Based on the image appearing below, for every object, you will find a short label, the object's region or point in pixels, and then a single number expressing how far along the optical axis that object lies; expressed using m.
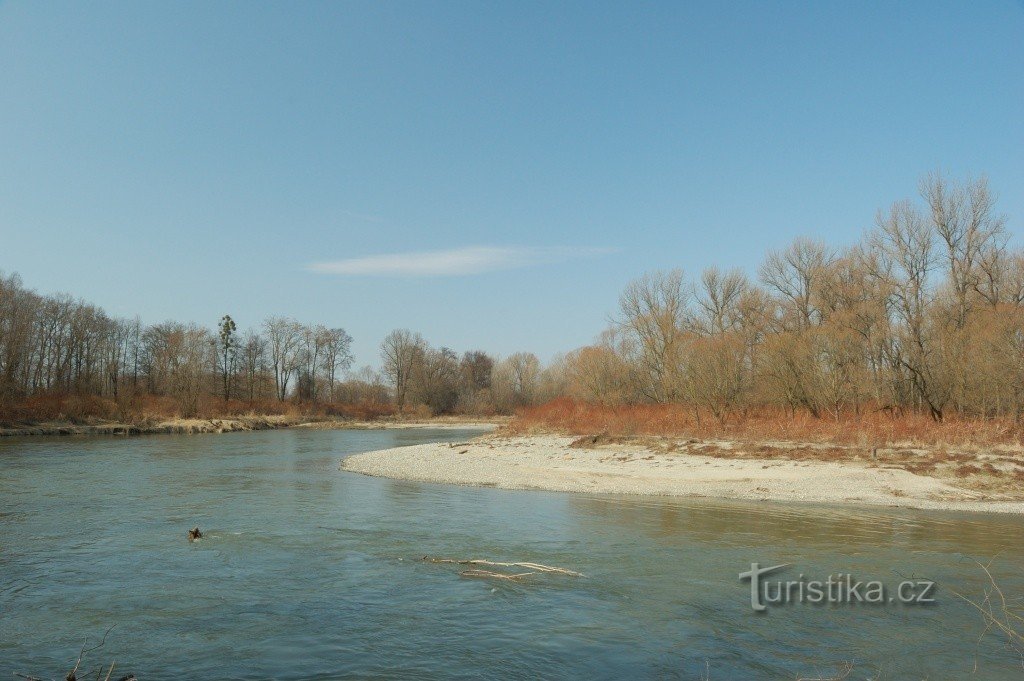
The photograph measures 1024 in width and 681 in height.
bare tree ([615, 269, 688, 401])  50.06
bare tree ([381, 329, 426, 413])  102.00
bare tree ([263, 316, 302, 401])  90.31
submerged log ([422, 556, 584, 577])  11.41
